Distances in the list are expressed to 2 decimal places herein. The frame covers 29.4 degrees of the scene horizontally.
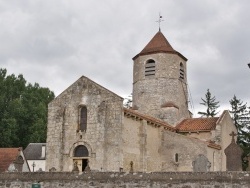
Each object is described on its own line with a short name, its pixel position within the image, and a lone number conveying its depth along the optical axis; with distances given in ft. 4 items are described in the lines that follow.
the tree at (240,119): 170.50
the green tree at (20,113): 167.02
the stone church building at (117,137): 102.99
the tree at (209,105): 204.81
